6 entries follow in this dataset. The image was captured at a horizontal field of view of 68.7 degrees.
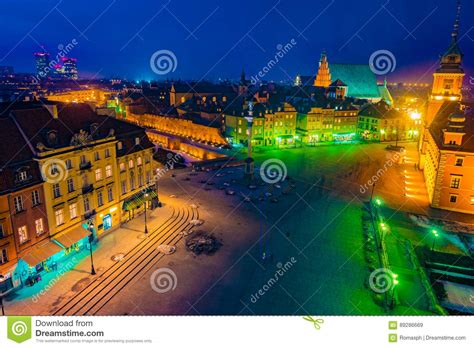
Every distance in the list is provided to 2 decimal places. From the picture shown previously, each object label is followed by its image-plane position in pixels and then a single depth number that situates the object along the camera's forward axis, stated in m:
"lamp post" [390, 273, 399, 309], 24.70
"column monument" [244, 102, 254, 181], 55.38
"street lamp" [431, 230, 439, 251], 32.96
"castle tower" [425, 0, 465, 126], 60.81
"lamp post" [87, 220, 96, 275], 32.31
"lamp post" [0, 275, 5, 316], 25.06
